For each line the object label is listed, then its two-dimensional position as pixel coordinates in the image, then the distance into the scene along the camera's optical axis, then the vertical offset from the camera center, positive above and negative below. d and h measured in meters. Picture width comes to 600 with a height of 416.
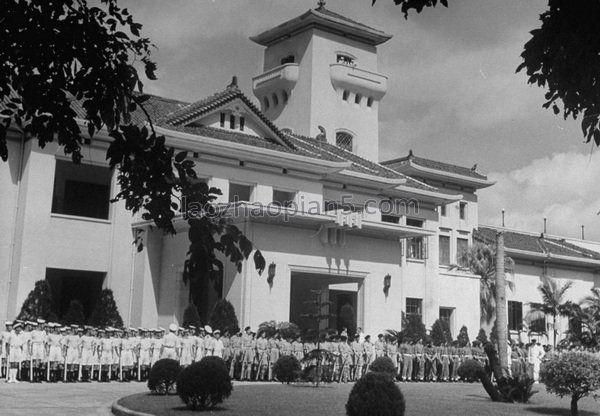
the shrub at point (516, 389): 18.52 -1.12
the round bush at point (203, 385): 13.97 -0.97
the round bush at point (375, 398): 11.55 -0.92
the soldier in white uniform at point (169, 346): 23.20 -0.45
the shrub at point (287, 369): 21.56 -0.96
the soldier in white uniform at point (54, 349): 21.48 -0.62
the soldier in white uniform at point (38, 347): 21.14 -0.57
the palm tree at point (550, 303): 46.31 +2.52
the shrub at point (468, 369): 27.98 -1.03
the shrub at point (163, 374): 16.56 -0.94
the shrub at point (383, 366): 23.73 -0.86
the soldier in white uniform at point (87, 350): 22.17 -0.64
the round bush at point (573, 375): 15.41 -0.61
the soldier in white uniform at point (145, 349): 23.09 -0.58
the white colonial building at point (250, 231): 27.00 +3.89
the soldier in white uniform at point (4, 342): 20.80 -0.45
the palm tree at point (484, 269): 41.97 +4.05
